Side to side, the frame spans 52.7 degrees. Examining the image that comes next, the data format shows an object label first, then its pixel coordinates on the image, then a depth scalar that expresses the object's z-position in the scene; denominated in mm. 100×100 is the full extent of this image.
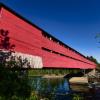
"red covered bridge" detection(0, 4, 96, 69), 6134
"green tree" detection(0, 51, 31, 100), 4860
